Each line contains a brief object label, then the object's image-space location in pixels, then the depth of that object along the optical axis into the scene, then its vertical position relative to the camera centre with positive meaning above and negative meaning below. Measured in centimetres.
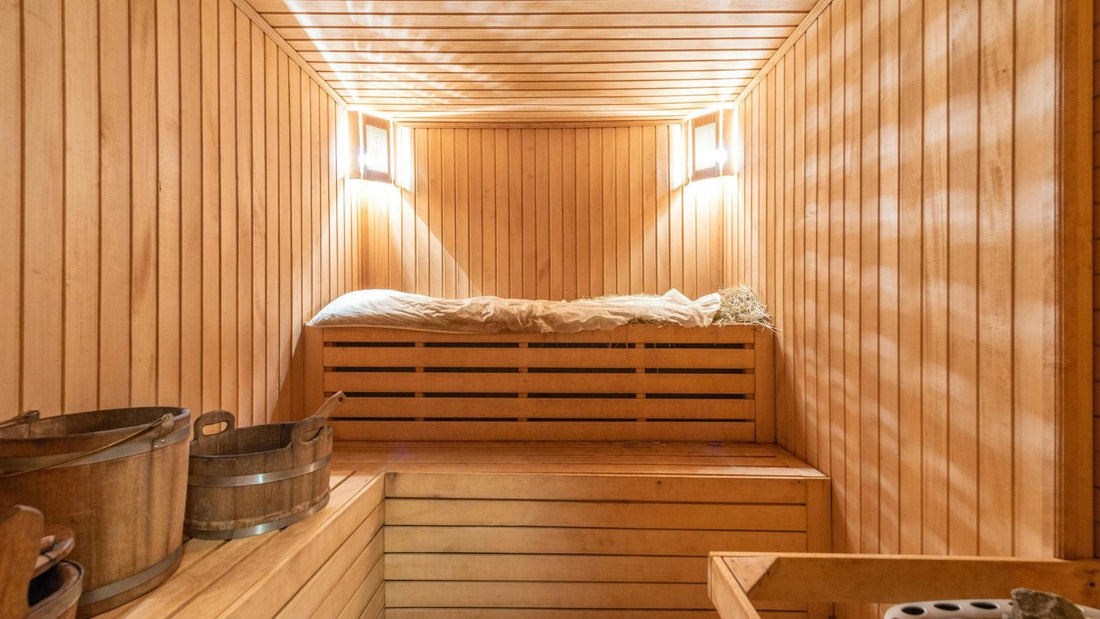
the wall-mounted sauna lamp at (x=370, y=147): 352 +115
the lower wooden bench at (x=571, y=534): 219 -99
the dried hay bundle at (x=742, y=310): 282 -3
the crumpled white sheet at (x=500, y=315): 276 -5
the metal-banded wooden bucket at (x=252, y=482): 154 -55
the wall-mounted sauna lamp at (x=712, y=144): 350 +114
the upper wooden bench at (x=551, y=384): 276 -42
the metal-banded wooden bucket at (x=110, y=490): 105 -40
